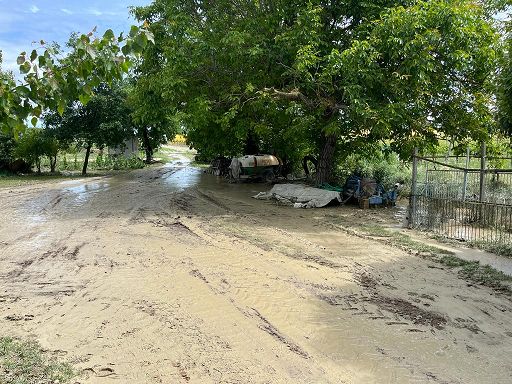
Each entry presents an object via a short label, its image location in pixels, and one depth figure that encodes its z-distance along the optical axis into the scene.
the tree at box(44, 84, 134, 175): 26.27
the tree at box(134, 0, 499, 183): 12.69
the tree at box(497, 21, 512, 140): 6.47
